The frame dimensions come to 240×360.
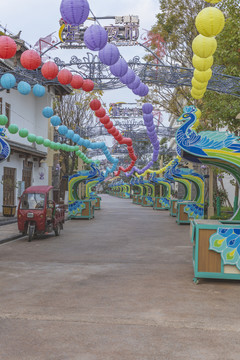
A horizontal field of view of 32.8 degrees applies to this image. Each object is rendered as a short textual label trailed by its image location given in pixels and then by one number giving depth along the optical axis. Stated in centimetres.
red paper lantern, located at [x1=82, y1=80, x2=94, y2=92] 1218
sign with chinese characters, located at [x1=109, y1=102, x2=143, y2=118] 3200
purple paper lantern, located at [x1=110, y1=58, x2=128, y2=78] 1046
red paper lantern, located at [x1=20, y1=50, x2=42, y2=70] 992
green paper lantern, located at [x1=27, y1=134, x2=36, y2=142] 1820
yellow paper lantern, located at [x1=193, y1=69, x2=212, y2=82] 984
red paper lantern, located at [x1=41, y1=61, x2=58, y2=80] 1062
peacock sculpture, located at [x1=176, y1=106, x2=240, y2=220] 864
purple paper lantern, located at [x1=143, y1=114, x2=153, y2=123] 1582
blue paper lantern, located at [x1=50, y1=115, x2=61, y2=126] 1653
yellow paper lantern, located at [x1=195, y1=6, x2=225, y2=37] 765
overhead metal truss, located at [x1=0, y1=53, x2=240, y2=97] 1628
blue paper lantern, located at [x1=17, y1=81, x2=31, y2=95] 1205
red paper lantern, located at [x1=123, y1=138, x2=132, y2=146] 2177
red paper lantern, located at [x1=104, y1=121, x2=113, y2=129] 1692
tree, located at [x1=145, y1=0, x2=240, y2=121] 2386
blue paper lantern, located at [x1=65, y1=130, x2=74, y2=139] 1910
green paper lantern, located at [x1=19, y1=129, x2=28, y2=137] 1727
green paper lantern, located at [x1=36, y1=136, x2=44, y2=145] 1865
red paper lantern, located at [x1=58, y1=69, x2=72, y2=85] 1128
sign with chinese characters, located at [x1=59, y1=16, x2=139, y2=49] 1647
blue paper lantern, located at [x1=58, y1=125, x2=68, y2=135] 1825
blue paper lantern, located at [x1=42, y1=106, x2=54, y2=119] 1473
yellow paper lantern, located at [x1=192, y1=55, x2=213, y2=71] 920
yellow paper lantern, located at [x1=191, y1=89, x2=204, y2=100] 1120
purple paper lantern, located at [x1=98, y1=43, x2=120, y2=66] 949
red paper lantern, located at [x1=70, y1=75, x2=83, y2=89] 1177
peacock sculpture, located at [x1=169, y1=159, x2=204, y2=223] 2178
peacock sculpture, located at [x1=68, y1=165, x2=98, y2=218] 2400
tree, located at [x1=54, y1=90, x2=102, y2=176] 3466
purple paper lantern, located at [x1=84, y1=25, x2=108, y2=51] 868
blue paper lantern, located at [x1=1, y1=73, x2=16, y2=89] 1162
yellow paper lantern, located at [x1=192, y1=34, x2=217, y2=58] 838
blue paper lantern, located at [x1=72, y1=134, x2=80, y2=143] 2016
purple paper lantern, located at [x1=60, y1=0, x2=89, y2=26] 763
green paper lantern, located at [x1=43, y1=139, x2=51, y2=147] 1974
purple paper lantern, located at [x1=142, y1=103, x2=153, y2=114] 1484
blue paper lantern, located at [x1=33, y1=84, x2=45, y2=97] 1220
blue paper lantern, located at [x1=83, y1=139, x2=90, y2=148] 2217
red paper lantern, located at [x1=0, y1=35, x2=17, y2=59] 927
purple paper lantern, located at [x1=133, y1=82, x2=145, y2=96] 1241
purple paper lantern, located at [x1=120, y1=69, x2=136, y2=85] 1129
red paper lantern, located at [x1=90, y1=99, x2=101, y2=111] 1443
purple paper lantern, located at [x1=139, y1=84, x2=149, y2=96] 1258
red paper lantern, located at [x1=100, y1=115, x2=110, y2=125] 1612
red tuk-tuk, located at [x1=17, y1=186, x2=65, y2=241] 1427
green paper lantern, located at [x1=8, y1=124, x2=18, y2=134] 1623
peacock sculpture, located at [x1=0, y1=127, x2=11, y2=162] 1210
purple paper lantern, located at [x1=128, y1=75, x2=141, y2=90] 1193
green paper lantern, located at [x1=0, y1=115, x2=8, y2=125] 1474
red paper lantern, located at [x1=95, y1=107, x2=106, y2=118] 1524
